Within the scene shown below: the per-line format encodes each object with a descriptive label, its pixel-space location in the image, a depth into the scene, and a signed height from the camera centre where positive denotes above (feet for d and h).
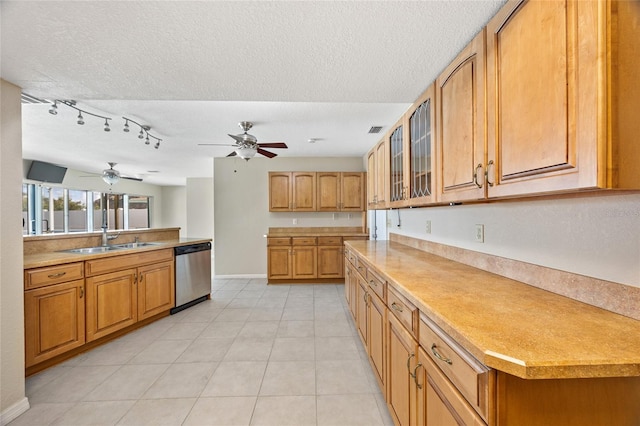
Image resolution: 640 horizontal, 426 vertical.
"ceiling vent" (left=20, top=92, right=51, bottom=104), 7.39 +3.23
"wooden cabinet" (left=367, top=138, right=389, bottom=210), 10.30 +1.50
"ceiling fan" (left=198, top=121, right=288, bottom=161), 11.38 +2.90
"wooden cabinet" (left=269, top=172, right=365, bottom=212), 17.72 +1.29
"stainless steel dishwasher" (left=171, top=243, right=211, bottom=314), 12.29 -3.01
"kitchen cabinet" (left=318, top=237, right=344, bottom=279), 16.78 -2.96
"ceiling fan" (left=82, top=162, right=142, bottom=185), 17.94 +2.47
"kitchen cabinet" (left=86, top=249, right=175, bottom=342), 8.72 -2.84
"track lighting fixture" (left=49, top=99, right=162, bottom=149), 9.09 +3.79
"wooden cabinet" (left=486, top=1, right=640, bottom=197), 2.53 +1.23
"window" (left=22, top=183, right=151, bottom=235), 20.47 +0.31
